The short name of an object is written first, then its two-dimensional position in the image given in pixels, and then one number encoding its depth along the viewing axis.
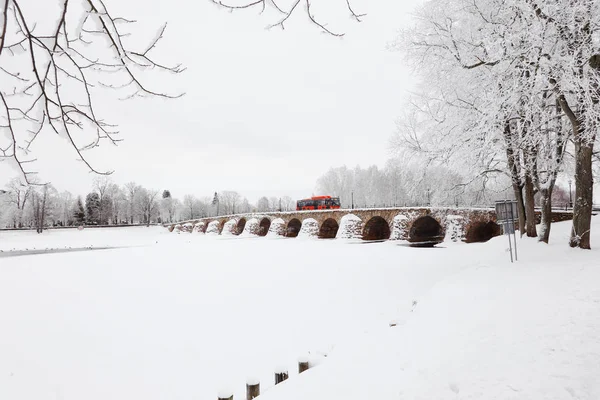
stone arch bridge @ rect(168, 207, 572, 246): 25.61
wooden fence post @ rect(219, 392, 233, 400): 3.04
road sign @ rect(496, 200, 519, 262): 9.52
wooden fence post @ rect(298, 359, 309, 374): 3.84
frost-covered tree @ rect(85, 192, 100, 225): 66.75
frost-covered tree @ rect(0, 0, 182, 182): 1.94
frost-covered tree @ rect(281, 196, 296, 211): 121.44
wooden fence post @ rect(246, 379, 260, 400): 3.43
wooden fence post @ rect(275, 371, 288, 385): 3.70
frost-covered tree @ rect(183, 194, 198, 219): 94.30
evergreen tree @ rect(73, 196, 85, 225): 65.80
